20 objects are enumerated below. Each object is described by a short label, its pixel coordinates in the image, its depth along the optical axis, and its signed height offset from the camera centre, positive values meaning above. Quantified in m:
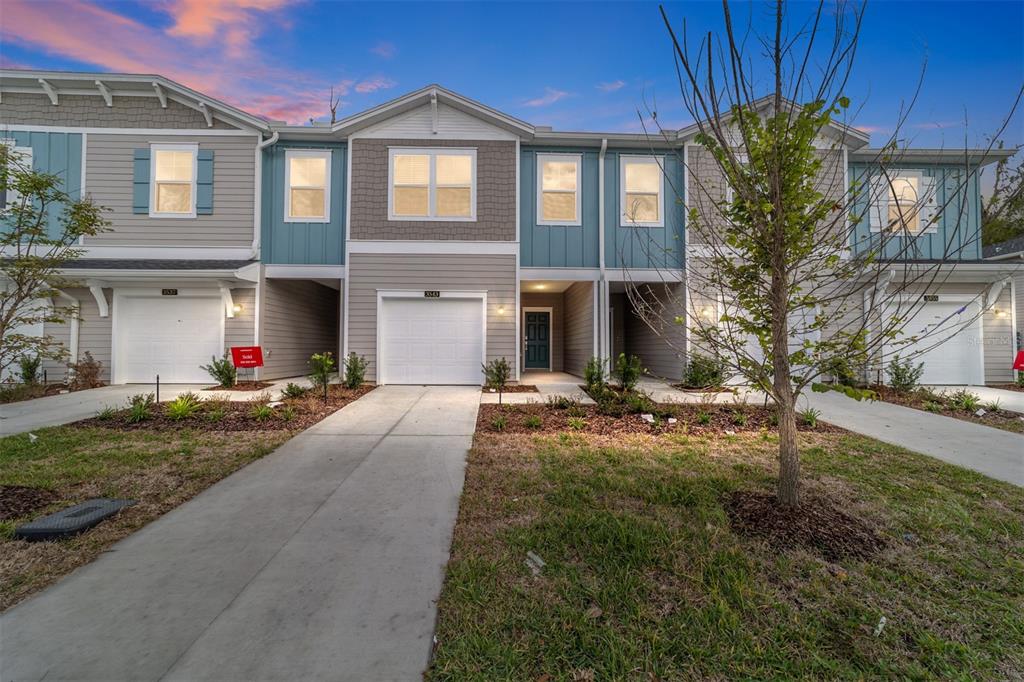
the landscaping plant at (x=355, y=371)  8.62 -0.60
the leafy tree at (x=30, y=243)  3.79 +1.05
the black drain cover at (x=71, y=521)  2.72 -1.29
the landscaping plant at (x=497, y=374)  8.57 -0.65
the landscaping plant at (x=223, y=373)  8.78 -0.68
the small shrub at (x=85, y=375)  8.69 -0.76
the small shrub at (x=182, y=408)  5.98 -1.01
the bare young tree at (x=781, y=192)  2.67 +1.10
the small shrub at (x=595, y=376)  7.87 -0.61
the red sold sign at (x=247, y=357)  8.95 -0.33
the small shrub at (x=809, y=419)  5.90 -1.03
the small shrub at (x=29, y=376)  8.04 -0.75
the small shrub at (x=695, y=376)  8.52 -0.63
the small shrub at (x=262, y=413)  6.03 -1.08
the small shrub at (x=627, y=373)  7.90 -0.53
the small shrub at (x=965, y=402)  7.02 -0.92
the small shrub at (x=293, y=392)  7.34 -0.90
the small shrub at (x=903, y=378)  8.45 -0.60
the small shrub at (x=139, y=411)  5.86 -1.04
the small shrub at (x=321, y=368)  7.54 -0.47
